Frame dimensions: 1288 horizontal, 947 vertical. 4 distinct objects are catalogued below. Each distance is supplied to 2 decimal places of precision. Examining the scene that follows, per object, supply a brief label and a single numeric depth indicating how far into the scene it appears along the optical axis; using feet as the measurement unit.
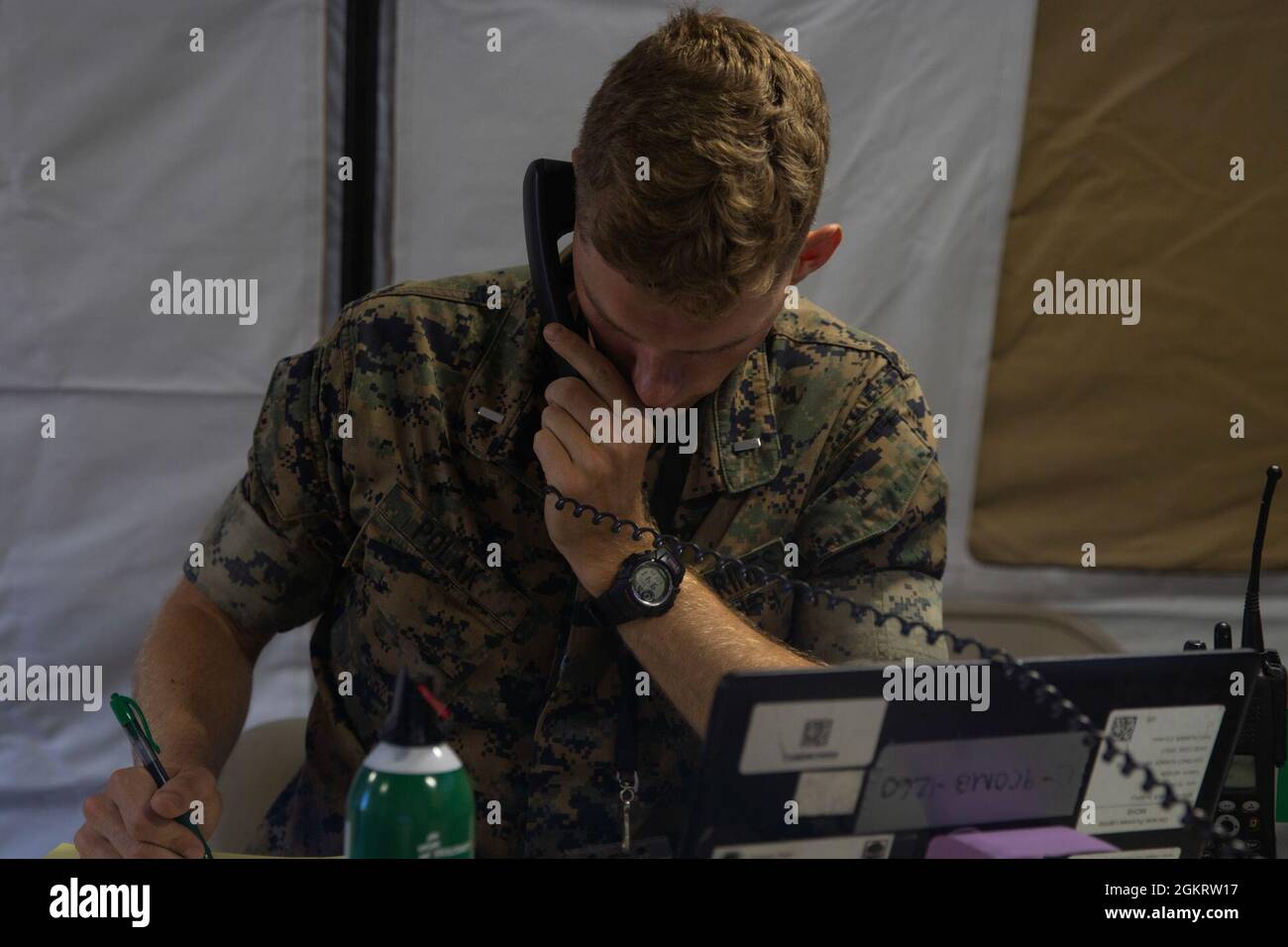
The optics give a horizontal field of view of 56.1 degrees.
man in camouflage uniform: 4.52
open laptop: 2.22
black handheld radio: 3.35
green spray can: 2.31
